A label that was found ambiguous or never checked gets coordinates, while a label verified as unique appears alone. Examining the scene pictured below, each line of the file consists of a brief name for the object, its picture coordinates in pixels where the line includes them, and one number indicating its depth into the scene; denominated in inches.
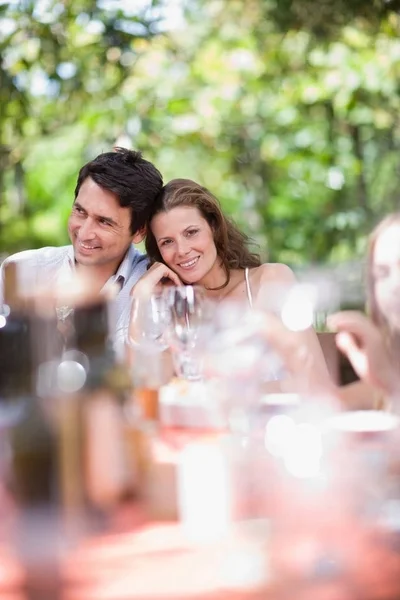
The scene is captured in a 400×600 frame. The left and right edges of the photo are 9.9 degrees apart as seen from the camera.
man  201.5
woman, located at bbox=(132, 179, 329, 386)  198.7
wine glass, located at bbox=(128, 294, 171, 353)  174.9
